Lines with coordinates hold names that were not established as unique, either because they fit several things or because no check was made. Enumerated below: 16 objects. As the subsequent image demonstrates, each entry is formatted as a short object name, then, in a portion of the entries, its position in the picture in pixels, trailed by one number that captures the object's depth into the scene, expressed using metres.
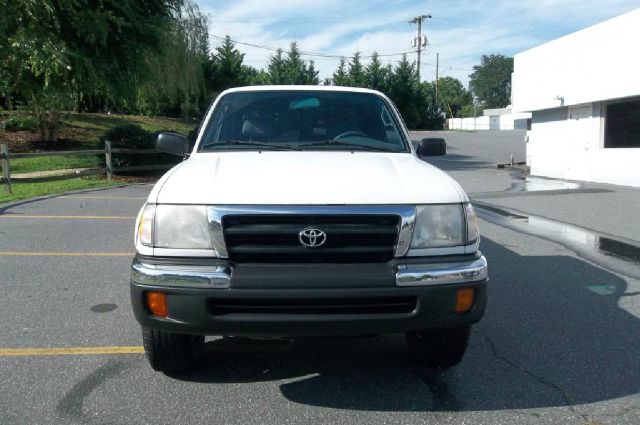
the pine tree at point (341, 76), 57.05
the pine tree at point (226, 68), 44.56
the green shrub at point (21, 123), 24.05
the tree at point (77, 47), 15.91
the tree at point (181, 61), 22.91
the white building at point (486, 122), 86.50
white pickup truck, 3.15
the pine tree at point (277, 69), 53.12
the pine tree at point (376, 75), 56.82
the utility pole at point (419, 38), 67.94
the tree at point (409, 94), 58.81
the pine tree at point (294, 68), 52.41
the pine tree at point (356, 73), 55.84
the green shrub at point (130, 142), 19.33
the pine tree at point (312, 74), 54.95
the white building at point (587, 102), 16.30
